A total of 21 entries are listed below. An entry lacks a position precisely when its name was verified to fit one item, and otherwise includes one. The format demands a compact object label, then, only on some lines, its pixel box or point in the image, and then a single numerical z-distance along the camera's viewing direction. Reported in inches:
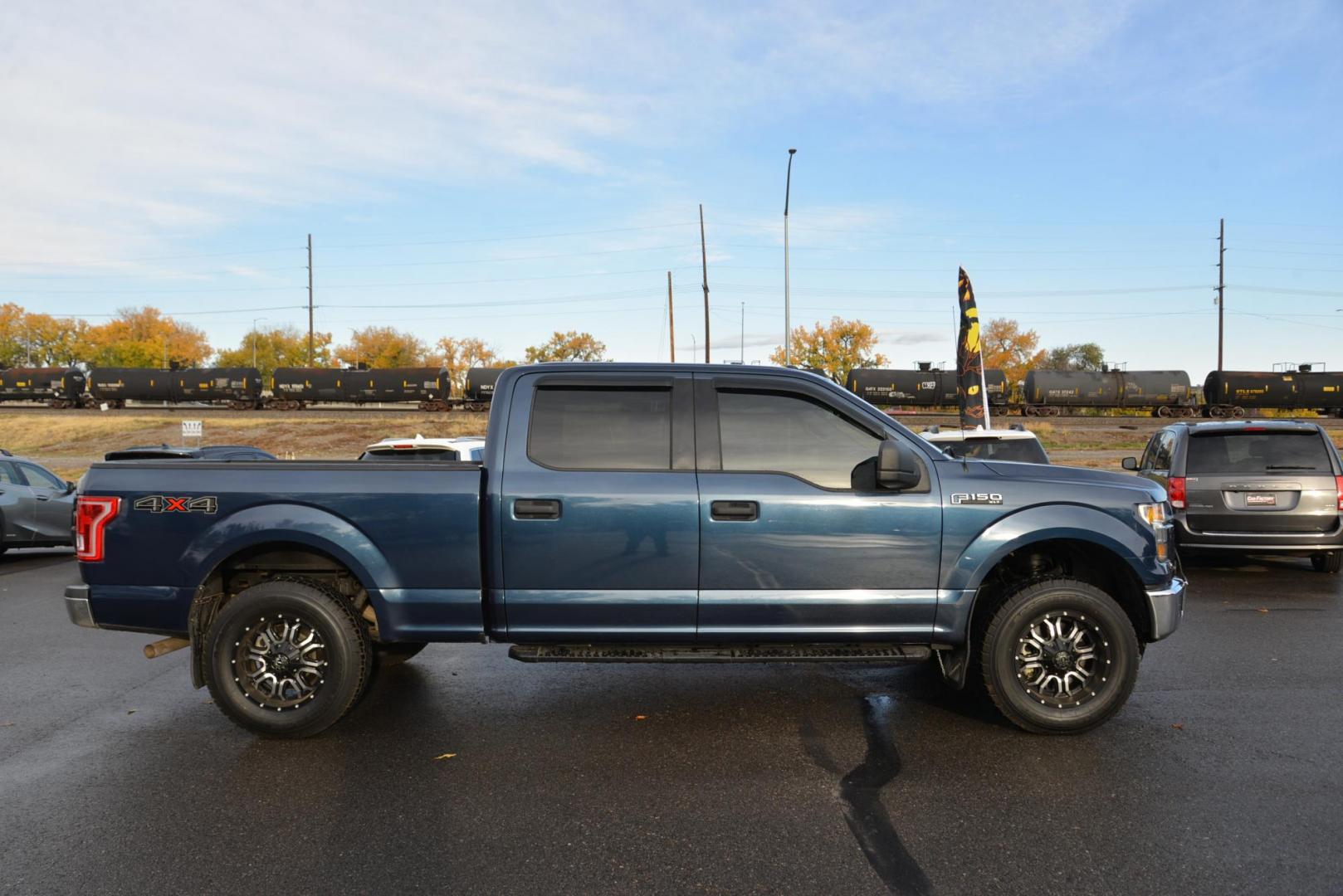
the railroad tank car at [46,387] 1903.3
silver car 465.1
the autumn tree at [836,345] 3184.1
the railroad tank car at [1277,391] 1754.4
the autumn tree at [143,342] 4146.2
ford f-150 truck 184.7
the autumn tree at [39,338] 4586.6
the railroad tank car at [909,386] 1878.7
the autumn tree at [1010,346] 3474.4
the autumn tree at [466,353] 4242.1
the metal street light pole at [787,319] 1137.4
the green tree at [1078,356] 4660.4
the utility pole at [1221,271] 2332.7
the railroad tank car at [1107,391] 1796.3
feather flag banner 719.1
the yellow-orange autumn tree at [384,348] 3986.2
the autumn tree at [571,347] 3683.6
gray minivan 359.3
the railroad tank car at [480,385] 1853.8
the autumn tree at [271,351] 4594.0
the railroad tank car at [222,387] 1863.9
